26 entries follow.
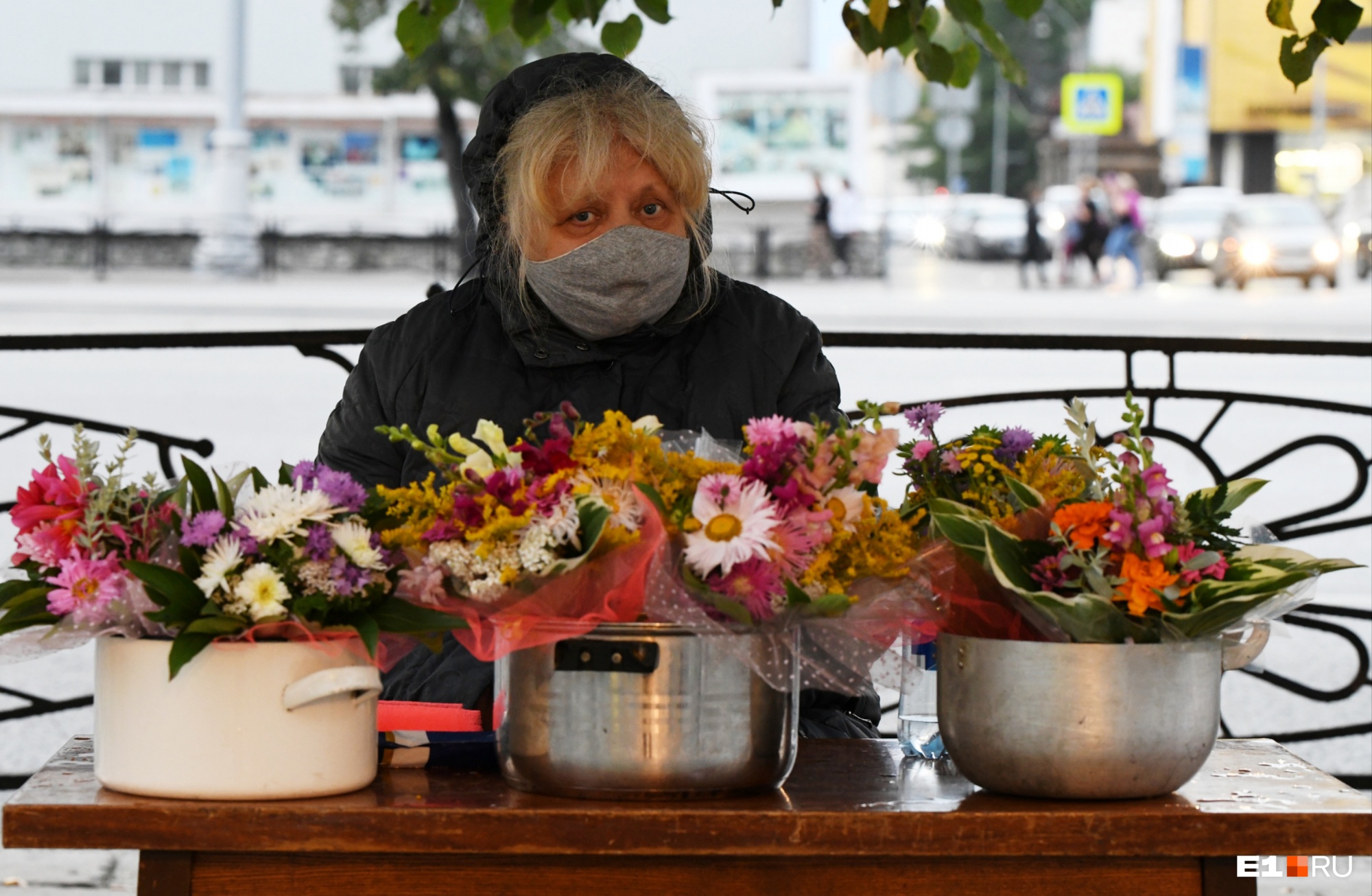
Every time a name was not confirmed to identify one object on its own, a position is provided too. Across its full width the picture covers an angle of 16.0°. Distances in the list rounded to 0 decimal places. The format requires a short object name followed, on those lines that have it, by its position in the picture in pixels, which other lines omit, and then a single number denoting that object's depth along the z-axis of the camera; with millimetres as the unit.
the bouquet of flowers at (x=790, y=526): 3782
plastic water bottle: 4004
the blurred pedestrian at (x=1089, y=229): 42440
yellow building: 63124
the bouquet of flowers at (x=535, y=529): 3778
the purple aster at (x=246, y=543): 3798
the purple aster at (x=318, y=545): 3803
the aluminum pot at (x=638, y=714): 3781
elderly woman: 4523
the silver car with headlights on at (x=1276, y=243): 39600
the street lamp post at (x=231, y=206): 38260
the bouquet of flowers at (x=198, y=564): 3775
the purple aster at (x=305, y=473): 3859
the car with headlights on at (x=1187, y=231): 46539
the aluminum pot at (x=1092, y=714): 3804
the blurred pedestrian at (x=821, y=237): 39600
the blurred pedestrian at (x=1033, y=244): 42922
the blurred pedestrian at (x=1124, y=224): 40672
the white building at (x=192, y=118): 51630
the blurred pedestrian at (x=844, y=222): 41154
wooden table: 3776
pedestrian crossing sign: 61677
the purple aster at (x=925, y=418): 4062
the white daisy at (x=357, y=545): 3798
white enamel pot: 3777
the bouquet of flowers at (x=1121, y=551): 3801
